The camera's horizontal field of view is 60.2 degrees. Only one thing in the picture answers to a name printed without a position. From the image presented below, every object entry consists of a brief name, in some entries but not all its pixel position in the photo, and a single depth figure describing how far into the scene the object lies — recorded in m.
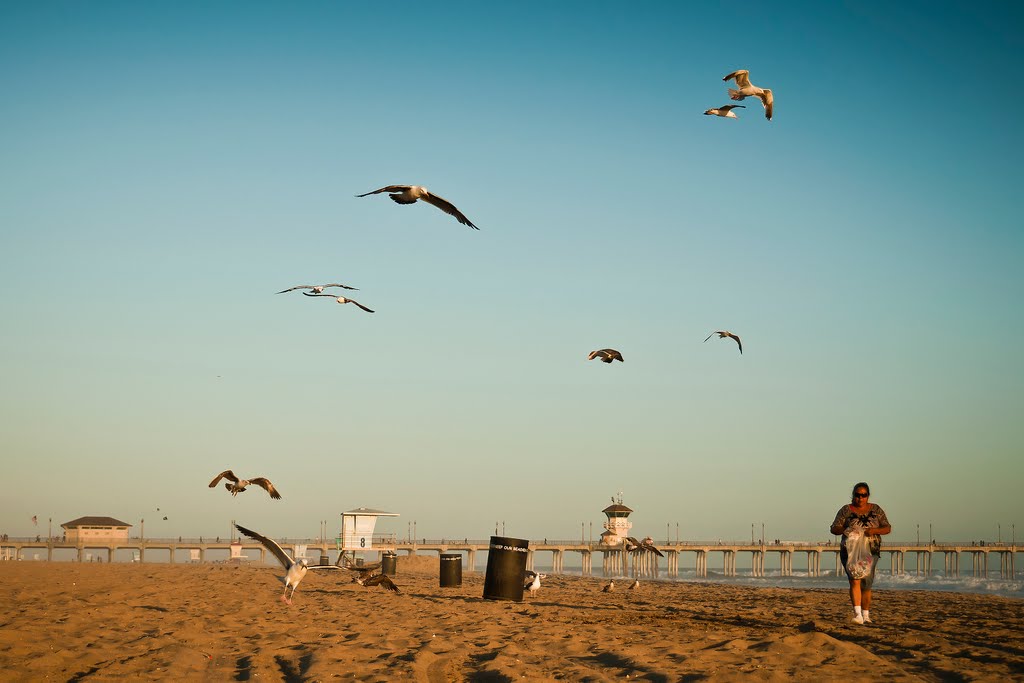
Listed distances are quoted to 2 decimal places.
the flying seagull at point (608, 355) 24.92
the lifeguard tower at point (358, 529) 58.78
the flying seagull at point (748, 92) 18.20
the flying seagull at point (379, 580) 17.24
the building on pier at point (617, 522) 78.69
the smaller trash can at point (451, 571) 24.39
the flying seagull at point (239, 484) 15.41
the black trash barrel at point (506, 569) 17.86
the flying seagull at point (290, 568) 13.11
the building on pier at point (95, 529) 79.19
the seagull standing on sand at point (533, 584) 20.44
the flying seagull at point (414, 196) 13.63
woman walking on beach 12.62
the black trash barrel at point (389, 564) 34.48
